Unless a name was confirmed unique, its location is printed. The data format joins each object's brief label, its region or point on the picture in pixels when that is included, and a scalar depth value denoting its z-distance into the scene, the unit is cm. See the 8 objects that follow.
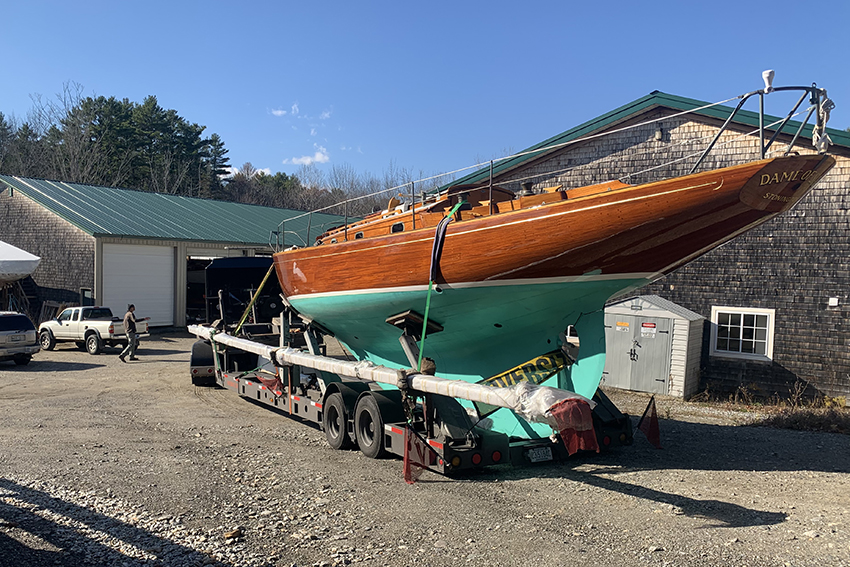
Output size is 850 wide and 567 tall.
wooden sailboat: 598
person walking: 1652
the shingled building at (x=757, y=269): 1185
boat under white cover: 2102
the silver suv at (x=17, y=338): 1516
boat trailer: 598
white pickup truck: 1794
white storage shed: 1251
